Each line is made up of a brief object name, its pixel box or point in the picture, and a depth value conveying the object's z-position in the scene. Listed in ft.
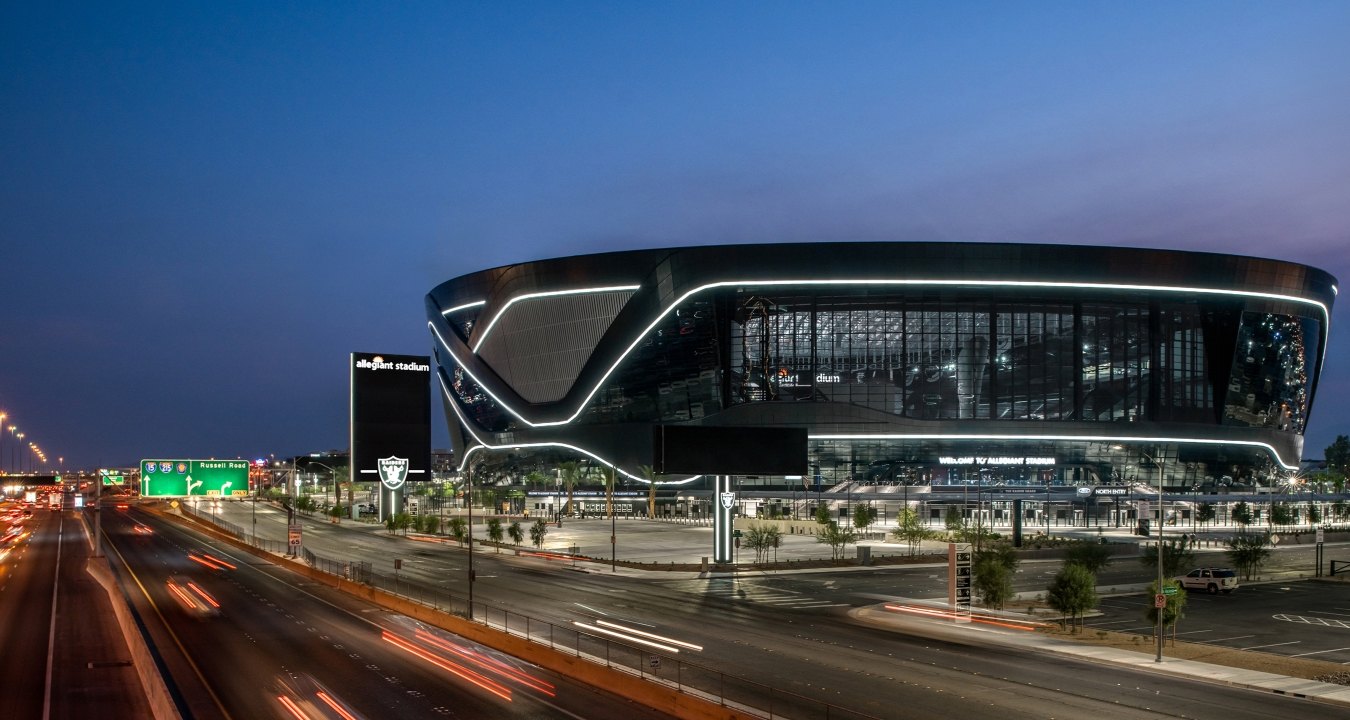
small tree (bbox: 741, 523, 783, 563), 249.90
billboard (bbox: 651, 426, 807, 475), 231.30
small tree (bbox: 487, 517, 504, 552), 298.15
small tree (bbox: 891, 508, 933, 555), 266.77
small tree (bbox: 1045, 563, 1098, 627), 139.23
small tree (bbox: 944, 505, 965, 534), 303.03
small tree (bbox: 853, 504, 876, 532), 317.22
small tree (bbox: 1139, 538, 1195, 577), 183.32
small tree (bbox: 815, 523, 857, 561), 250.16
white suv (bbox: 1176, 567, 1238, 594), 186.29
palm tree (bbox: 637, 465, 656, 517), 447.01
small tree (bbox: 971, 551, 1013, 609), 160.04
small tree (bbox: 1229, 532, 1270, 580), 204.44
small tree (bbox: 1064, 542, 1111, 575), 182.91
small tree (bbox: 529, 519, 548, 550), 290.15
